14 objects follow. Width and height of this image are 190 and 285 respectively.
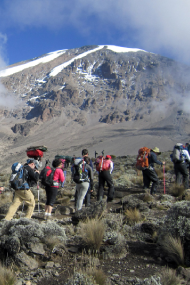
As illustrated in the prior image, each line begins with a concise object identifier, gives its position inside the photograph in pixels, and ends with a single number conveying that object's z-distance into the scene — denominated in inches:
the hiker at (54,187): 214.2
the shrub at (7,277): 108.5
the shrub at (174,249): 127.0
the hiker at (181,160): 307.6
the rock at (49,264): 130.6
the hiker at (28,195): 201.3
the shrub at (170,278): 106.3
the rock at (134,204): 233.1
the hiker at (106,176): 273.3
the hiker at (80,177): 230.7
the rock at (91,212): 193.2
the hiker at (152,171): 301.9
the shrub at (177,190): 315.6
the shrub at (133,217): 197.2
